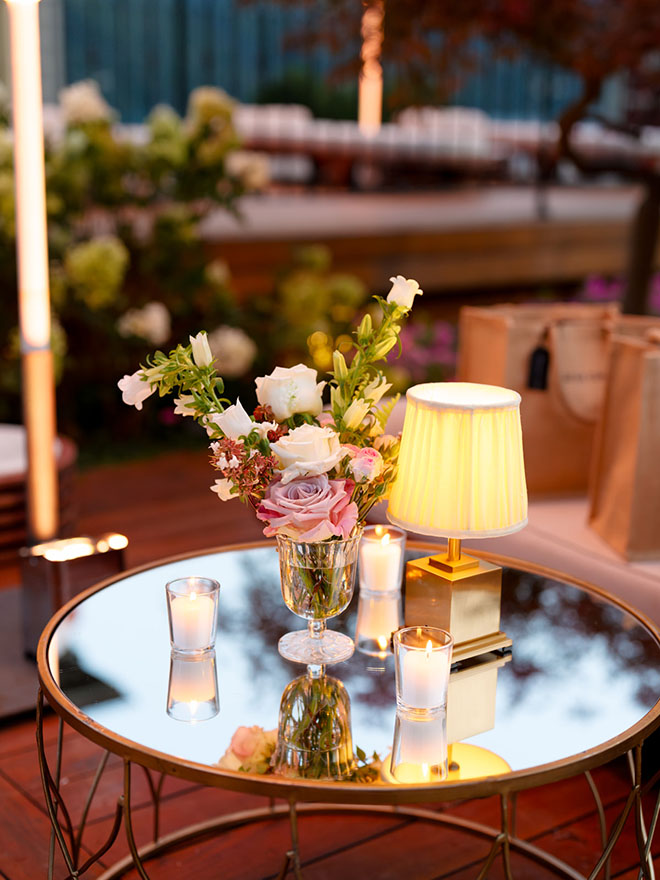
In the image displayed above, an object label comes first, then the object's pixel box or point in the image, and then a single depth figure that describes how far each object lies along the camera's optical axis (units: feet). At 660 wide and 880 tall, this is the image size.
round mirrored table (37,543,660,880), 4.36
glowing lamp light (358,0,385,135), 11.18
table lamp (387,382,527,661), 4.87
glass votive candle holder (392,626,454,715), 4.64
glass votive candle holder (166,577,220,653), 5.22
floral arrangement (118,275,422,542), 4.59
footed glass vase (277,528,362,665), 4.93
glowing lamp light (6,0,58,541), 7.58
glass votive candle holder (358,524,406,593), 6.02
